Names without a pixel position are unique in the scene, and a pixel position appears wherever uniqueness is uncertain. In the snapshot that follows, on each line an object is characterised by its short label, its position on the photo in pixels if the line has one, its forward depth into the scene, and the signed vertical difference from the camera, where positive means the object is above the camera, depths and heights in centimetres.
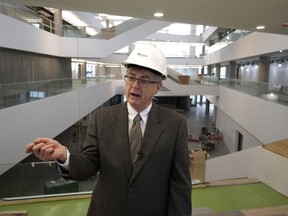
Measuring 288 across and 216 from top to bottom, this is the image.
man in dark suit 146 -47
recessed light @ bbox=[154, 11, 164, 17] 487 +115
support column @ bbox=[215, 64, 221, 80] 2511 +55
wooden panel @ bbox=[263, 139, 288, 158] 428 -127
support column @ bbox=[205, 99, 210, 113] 2915 -375
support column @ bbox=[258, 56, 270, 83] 1387 +33
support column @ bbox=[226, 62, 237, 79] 1962 +36
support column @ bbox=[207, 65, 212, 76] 3022 +52
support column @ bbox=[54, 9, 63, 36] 1331 +270
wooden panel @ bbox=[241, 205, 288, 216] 310 -168
